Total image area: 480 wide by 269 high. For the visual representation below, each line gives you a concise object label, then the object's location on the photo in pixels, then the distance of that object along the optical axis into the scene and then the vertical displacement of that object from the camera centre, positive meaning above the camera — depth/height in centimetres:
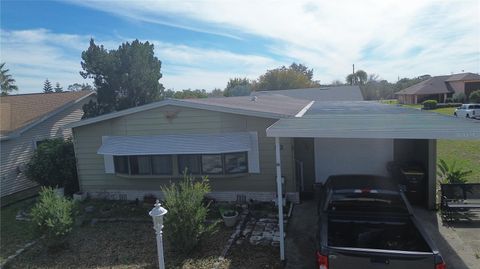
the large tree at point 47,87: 7269 +623
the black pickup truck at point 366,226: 446 -206
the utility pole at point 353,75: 6539 +474
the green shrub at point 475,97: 4006 -40
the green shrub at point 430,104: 4324 -113
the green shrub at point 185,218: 648 -212
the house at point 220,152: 970 -146
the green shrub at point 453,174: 971 -234
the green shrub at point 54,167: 1147 -177
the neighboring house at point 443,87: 4797 +117
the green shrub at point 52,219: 718 -224
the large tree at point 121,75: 2198 +252
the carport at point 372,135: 546 -59
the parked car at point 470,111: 3147 -161
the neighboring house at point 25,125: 1364 -40
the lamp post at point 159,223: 545 -185
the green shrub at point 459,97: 4512 -40
